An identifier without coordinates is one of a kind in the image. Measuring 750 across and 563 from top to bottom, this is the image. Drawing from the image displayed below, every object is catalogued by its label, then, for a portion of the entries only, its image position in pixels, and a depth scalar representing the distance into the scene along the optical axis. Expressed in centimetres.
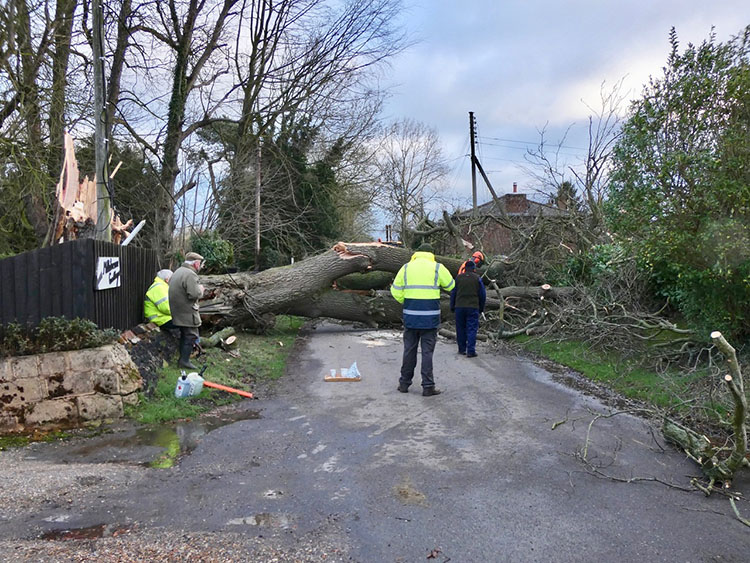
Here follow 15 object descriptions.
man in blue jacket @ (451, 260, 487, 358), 965
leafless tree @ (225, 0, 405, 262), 1817
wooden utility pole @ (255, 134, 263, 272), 2062
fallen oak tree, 1128
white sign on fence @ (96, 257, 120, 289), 638
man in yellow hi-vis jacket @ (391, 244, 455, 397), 704
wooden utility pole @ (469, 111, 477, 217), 2380
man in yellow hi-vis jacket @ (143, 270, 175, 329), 805
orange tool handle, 698
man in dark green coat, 802
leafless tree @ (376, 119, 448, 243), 3578
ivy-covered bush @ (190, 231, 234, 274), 1769
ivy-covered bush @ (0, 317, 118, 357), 563
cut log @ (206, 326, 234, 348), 963
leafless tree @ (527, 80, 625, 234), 1367
